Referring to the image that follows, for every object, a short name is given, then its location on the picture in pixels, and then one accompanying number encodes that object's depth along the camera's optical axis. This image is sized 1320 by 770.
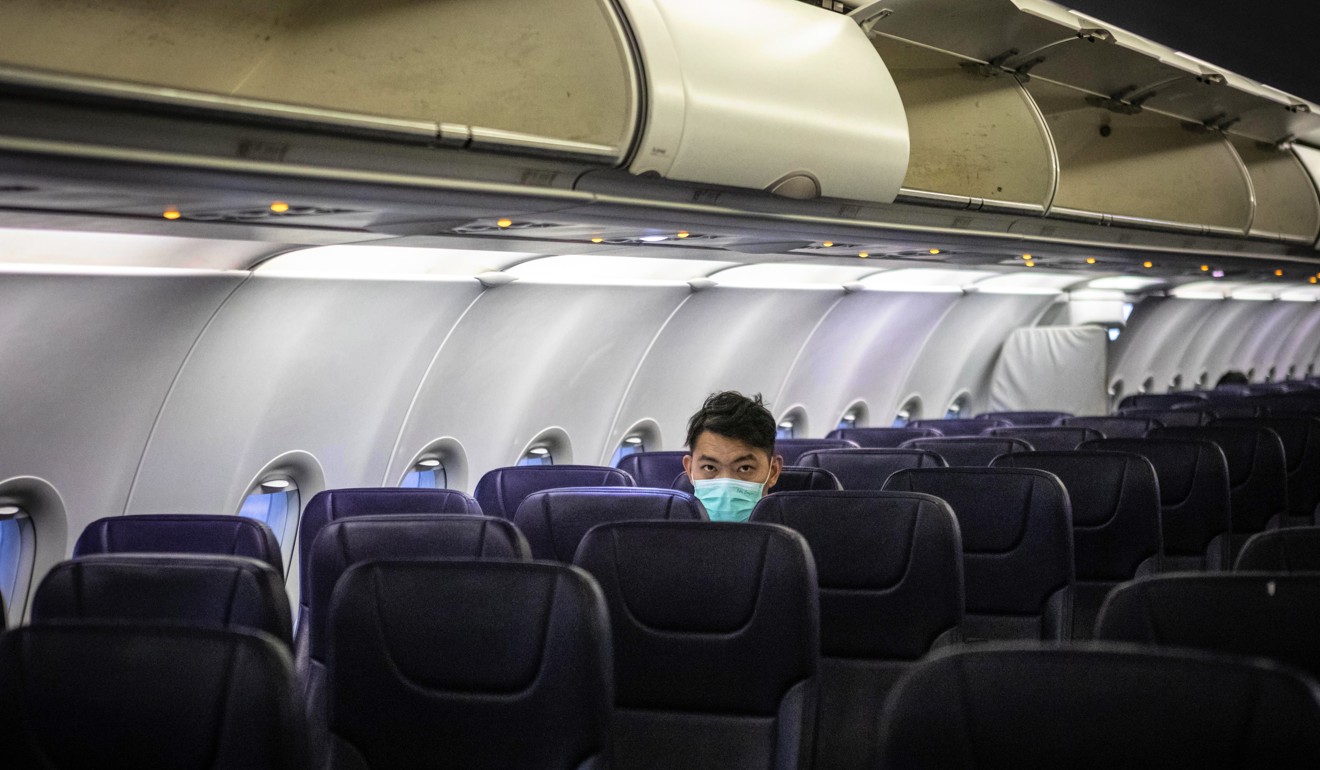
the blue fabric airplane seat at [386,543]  3.78
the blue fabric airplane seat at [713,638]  3.28
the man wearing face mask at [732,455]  5.07
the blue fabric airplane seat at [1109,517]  5.55
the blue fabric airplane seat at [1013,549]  4.75
